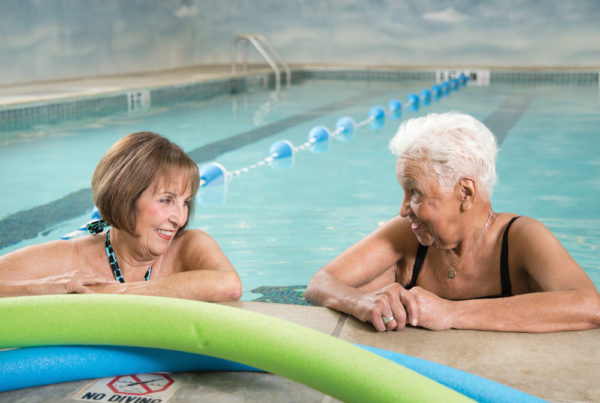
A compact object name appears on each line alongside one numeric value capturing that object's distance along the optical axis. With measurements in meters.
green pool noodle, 1.13
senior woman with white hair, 1.65
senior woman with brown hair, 1.88
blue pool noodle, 1.34
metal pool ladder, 13.59
